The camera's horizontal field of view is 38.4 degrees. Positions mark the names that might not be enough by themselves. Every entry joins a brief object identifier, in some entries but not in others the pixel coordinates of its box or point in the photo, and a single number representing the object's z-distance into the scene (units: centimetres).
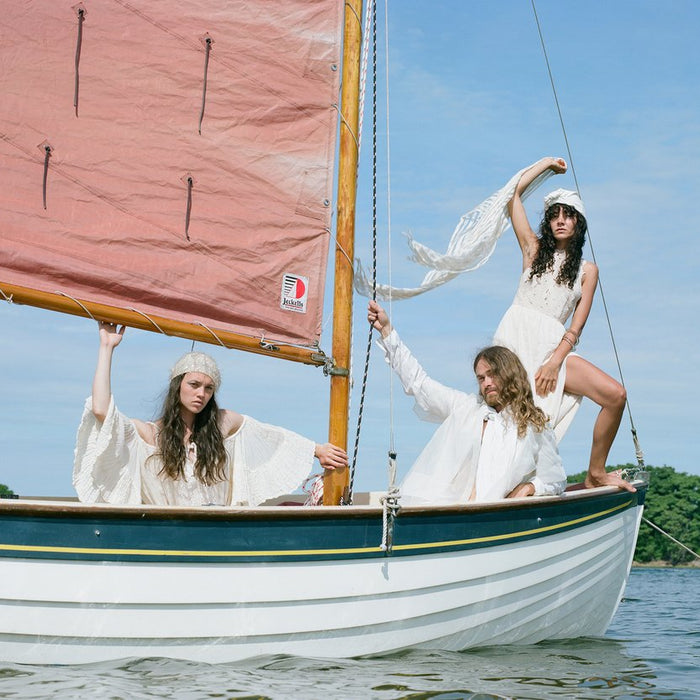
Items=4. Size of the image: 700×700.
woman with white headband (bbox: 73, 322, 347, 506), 555
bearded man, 632
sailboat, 513
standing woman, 718
